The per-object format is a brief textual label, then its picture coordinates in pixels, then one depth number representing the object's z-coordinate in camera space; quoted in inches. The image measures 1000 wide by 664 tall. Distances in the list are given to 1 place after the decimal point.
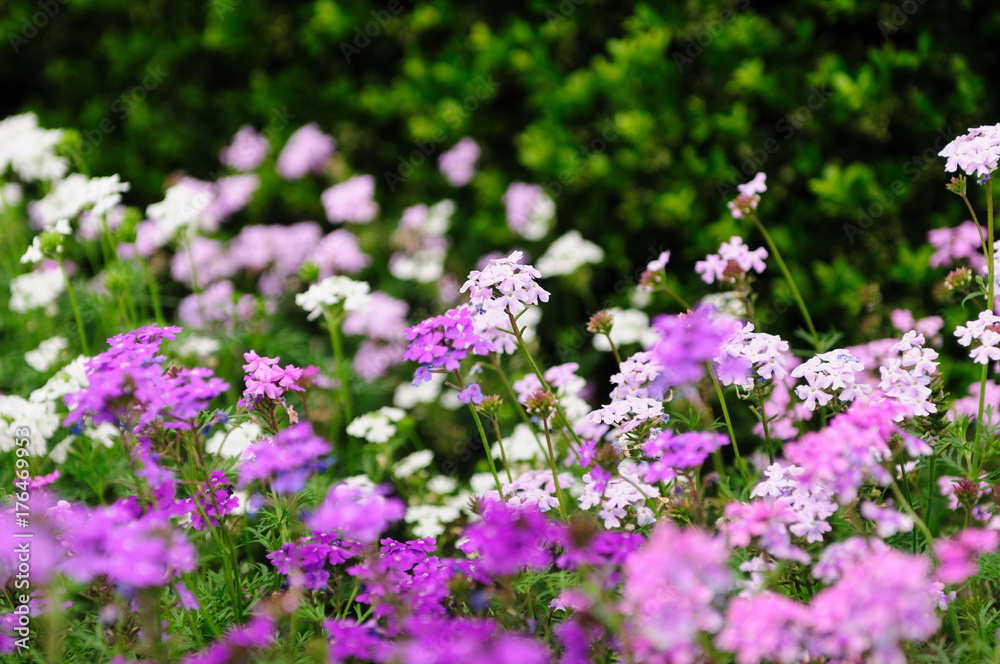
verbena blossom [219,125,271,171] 453.1
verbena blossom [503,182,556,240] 368.8
